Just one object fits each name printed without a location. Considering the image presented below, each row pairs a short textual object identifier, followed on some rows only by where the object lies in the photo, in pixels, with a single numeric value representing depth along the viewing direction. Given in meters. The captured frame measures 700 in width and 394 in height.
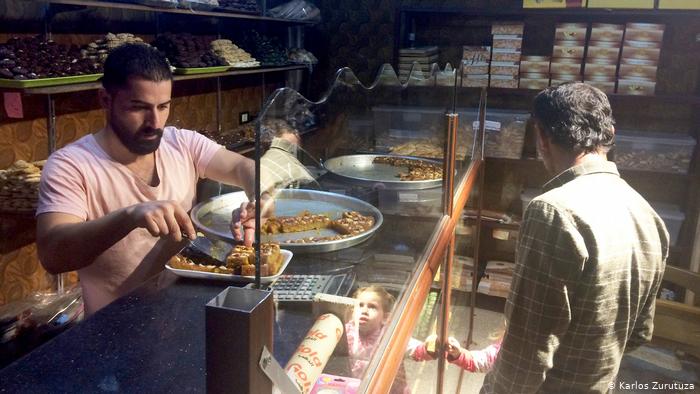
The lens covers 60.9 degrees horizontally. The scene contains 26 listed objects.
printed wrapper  0.79
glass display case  0.89
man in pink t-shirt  1.52
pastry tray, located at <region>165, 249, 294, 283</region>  1.17
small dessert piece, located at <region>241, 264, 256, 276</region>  1.15
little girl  0.87
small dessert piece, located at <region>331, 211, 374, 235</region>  1.25
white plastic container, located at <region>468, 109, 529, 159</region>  3.57
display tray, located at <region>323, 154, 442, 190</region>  1.55
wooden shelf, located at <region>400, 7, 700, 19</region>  3.30
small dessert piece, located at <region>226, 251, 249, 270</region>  1.17
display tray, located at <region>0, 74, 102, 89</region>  2.12
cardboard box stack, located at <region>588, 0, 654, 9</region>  3.24
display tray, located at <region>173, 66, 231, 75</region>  2.92
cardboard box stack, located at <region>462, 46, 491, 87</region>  3.57
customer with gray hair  1.57
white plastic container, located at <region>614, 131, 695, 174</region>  3.38
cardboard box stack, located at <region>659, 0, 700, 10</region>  3.16
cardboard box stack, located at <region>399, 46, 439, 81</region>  3.62
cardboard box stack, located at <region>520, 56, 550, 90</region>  3.50
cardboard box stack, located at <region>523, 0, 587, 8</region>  3.37
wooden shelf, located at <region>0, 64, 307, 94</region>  2.16
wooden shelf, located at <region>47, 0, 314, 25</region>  2.33
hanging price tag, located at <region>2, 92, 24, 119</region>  2.33
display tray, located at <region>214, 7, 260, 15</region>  3.29
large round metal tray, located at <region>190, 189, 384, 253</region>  1.12
